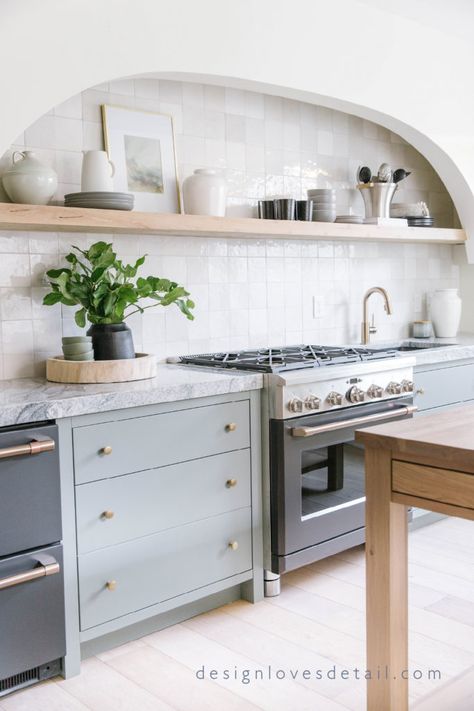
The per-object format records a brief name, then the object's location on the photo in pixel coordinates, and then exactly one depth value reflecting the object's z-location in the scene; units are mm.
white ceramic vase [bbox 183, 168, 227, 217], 3133
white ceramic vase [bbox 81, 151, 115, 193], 2814
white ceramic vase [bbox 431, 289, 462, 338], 4277
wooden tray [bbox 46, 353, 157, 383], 2598
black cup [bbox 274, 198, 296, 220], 3352
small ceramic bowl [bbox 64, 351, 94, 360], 2658
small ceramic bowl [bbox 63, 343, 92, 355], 2660
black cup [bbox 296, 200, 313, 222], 3447
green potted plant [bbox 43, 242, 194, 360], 2652
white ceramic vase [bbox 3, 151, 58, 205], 2660
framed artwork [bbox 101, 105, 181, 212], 3070
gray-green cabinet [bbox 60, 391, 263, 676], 2326
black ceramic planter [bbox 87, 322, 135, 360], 2682
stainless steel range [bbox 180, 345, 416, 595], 2793
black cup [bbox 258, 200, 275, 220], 3383
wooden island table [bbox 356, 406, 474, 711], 1662
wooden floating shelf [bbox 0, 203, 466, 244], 2574
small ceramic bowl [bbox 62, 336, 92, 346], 2670
